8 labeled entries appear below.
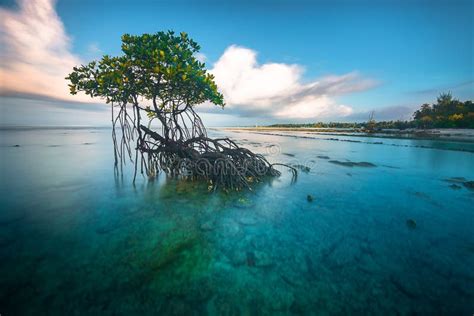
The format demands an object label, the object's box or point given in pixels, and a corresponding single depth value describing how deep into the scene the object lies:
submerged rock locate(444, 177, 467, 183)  6.76
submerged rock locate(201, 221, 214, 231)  3.40
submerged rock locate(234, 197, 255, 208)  4.43
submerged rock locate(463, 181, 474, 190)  6.04
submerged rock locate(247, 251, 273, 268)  2.52
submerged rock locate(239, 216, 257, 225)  3.67
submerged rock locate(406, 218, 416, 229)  3.57
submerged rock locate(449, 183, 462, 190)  5.91
